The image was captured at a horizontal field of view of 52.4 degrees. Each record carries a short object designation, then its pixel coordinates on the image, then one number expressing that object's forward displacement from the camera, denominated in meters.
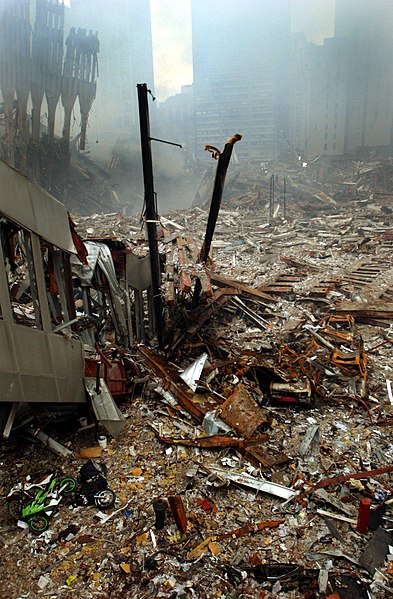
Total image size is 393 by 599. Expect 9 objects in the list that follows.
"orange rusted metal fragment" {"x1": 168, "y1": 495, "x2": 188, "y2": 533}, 3.69
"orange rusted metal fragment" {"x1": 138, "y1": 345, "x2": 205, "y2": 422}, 5.36
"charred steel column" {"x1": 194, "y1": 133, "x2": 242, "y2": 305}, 6.59
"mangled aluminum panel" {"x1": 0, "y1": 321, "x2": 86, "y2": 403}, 3.63
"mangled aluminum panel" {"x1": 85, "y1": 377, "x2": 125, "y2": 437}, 4.88
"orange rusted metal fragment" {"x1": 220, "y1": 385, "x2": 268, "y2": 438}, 4.99
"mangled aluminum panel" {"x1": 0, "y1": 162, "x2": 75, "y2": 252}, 3.52
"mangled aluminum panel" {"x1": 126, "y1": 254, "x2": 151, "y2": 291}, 6.99
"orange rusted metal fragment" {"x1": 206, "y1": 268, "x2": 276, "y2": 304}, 9.80
